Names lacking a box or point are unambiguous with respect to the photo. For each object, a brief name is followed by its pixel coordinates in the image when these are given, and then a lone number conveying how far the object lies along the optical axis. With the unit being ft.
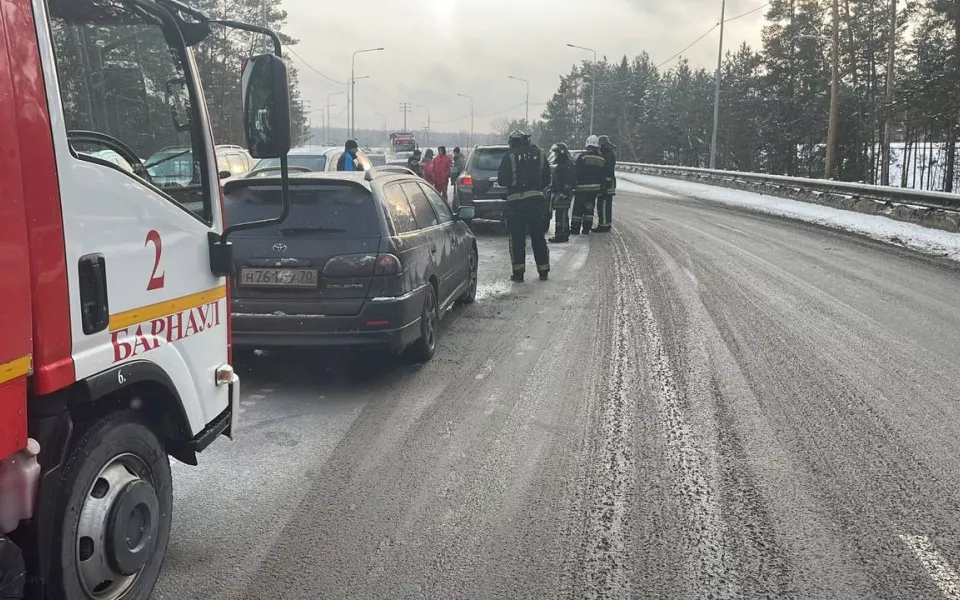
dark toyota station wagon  18.67
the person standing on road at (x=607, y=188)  51.88
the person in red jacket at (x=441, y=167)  60.29
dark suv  52.31
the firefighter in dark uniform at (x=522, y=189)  33.81
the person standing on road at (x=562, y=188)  45.93
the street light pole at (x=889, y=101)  106.44
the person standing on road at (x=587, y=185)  50.93
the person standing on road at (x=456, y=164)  68.74
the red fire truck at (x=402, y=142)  238.68
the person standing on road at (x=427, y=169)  62.42
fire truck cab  7.07
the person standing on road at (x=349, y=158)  46.24
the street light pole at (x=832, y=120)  103.50
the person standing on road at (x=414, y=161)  67.51
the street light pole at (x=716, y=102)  112.68
